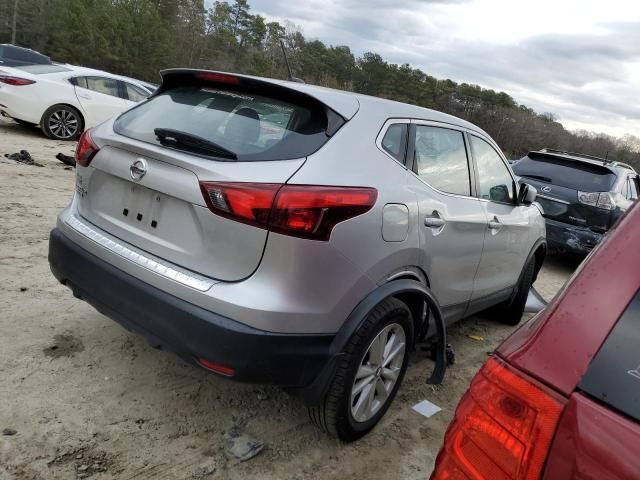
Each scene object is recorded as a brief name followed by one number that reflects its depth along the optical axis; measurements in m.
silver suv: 2.12
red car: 1.02
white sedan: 9.52
